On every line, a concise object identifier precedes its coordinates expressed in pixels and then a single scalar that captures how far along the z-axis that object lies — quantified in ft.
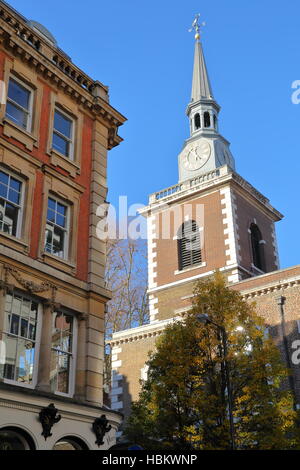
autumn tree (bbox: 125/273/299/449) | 65.57
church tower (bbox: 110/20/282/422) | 114.01
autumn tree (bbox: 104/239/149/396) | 147.64
